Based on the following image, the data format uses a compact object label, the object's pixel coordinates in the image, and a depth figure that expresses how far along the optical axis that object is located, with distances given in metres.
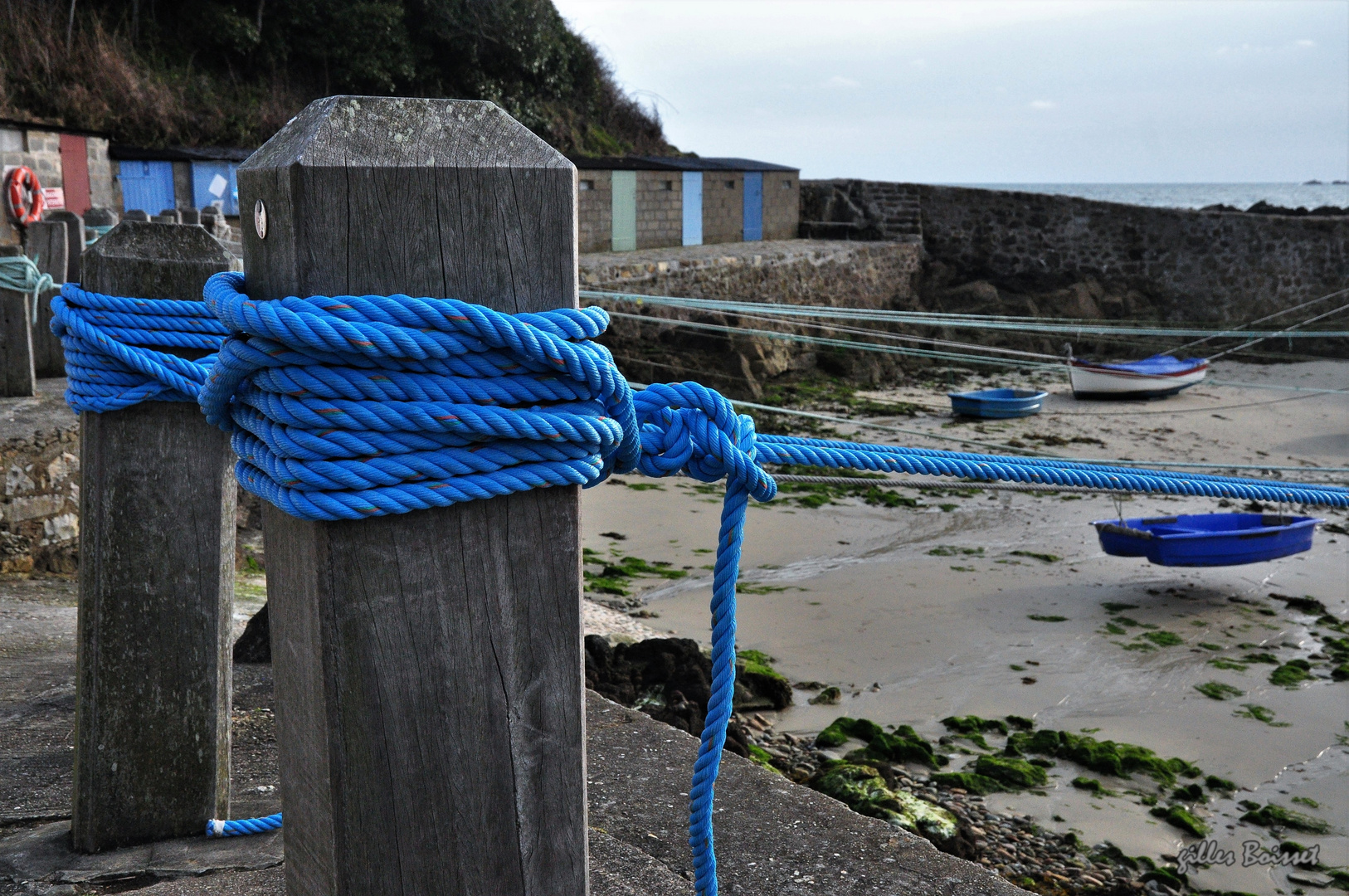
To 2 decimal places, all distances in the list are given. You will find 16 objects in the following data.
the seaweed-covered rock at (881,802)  3.85
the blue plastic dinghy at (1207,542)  8.20
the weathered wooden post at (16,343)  4.90
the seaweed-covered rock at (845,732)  5.39
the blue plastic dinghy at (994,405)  14.67
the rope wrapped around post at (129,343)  1.68
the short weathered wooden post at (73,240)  5.64
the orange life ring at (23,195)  11.59
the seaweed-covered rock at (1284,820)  4.87
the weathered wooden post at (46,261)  5.41
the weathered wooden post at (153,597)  1.81
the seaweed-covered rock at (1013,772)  5.18
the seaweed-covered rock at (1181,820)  4.82
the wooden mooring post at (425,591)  0.91
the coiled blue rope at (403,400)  0.89
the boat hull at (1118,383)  16.30
